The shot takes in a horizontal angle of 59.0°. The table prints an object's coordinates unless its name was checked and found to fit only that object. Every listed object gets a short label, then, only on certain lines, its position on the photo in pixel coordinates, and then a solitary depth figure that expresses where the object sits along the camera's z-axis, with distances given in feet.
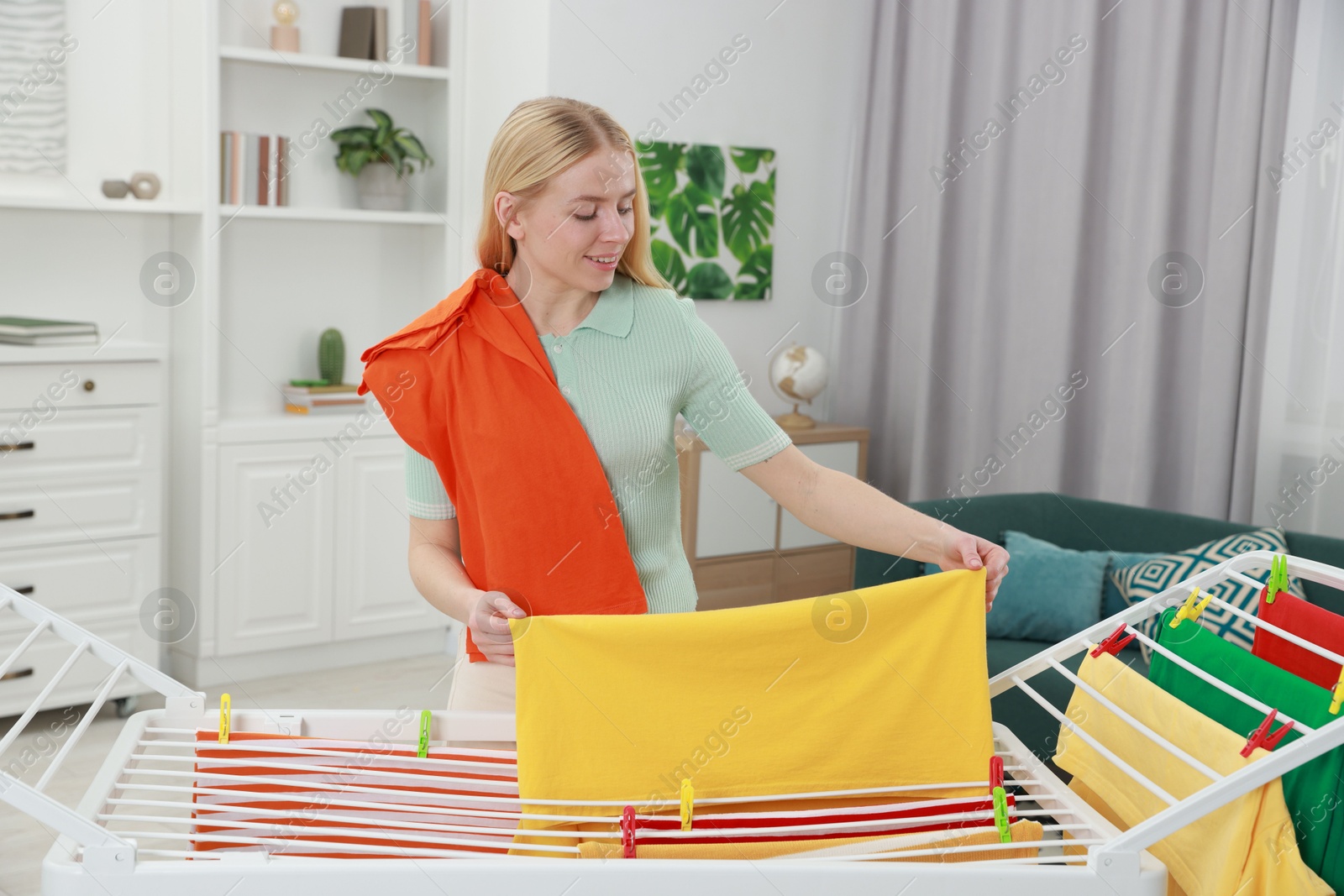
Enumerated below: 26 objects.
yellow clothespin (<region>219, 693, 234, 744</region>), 4.88
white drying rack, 3.85
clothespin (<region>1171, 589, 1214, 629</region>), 5.16
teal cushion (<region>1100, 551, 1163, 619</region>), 9.76
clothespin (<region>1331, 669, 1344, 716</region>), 4.18
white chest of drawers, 10.43
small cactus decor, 12.98
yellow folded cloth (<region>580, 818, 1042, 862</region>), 4.26
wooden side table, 12.63
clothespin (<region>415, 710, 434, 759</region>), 4.93
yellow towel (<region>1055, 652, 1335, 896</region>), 4.12
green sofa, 8.84
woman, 4.97
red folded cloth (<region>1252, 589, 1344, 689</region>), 4.86
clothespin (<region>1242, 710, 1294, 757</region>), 4.21
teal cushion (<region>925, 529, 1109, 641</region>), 9.74
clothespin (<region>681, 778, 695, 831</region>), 4.38
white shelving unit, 11.94
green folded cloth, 4.18
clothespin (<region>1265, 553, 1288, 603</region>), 5.12
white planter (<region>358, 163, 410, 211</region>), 12.86
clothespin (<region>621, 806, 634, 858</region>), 4.19
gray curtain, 10.58
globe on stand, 13.42
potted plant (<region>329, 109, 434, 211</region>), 12.69
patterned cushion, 8.60
